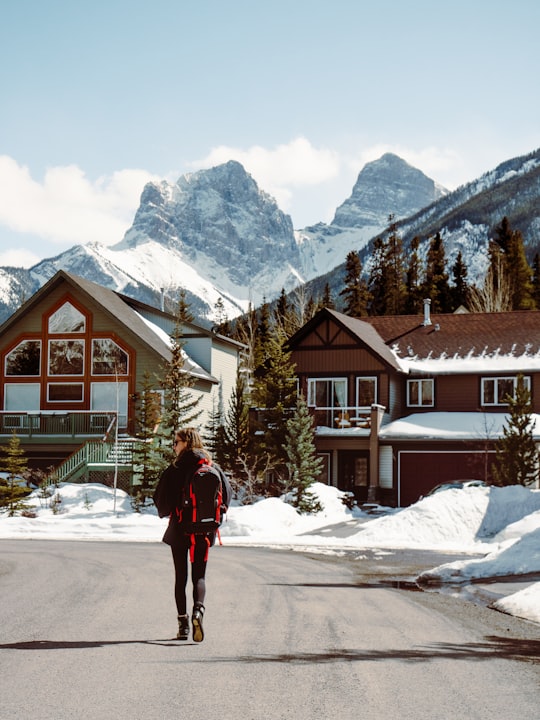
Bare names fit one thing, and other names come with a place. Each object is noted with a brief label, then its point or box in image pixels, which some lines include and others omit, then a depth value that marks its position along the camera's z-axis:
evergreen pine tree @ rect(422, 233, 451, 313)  80.50
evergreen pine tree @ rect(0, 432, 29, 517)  30.78
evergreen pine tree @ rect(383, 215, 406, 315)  82.94
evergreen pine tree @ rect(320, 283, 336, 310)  84.69
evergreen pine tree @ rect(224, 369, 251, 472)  36.41
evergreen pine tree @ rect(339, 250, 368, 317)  80.22
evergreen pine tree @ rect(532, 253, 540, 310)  80.57
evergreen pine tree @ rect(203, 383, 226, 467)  36.50
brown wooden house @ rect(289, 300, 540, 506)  38.97
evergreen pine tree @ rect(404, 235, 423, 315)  81.44
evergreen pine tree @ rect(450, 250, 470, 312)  82.38
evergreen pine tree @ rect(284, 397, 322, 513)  33.56
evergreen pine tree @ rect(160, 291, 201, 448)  34.16
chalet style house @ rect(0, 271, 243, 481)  39.62
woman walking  8.75
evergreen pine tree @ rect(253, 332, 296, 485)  37.00
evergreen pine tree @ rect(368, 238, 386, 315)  86.50
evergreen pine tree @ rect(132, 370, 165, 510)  33.31
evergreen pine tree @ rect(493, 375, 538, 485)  33.66
